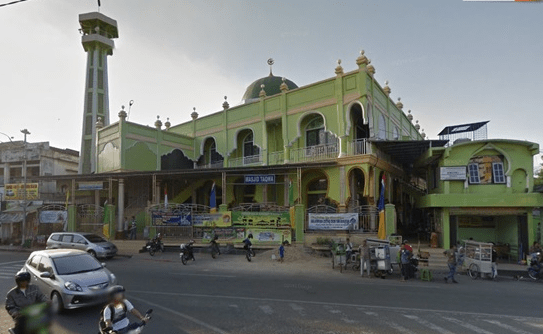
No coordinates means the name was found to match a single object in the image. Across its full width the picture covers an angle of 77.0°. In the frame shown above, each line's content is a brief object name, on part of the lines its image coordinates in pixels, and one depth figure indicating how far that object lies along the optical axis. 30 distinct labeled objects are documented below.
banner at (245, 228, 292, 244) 19.98
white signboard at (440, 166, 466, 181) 19.69
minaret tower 34.19
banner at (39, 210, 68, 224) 24.69
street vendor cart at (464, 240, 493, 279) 14.00
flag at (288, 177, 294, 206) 21.48
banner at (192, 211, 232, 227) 21.19
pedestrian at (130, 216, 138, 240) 23.05
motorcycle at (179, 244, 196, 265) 16.72
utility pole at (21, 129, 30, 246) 25.27
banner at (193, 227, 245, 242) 20.72
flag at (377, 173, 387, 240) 18.09
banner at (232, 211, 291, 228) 20.19
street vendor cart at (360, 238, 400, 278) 13.58
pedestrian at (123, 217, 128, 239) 23.89
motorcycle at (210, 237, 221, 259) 18.66
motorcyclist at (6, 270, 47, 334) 4.91
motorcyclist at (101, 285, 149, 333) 4.85
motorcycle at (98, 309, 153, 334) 4.80
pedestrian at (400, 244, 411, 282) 13.19
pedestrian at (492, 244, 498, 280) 13.95
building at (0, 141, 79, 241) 28.33
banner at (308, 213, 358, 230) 18.97
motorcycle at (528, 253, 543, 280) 14.10
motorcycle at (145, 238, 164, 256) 19.66
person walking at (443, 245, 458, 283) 13.05
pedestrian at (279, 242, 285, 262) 17.19
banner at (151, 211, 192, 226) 21.88
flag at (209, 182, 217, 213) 22.22
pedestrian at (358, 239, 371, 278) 14.00
